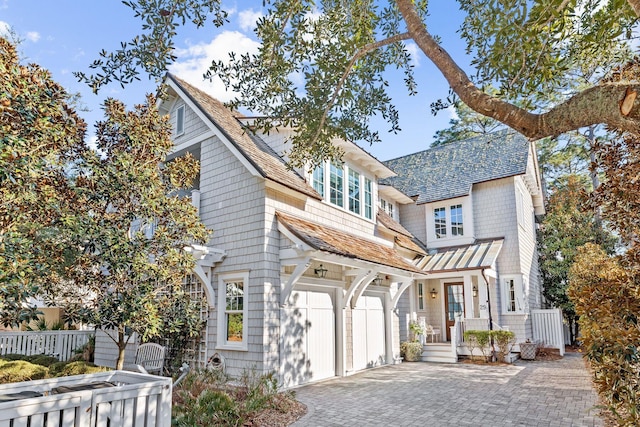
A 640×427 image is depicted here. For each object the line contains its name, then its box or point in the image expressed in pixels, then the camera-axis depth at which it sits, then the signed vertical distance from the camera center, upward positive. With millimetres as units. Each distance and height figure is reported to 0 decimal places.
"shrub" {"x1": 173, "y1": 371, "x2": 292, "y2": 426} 6099 -1696
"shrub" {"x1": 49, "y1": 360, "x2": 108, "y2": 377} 8803 -1558
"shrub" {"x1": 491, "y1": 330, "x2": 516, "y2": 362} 13562 -1534
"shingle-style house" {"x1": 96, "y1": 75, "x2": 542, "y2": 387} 9461 +1144
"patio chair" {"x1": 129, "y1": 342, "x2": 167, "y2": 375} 9719 -1441
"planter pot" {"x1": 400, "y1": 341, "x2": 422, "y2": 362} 14438 -1948
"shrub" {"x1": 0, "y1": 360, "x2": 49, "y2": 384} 8273 -1533
